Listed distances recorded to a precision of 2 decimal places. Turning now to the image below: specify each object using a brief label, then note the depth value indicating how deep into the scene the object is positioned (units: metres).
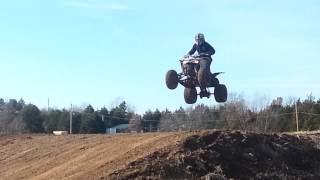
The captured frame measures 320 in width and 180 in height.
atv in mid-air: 22.34
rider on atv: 22.05
